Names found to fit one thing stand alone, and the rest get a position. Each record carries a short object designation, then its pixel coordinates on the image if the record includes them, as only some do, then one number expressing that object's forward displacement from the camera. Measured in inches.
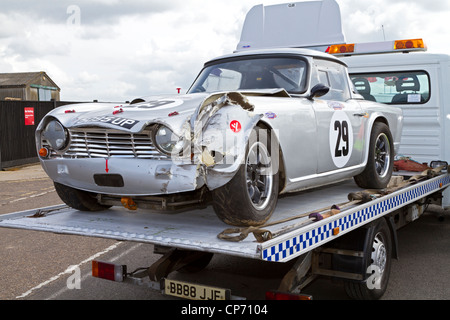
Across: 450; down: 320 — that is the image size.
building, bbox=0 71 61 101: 1429.6
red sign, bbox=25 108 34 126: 708.0
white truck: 144.3
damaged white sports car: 149.0
